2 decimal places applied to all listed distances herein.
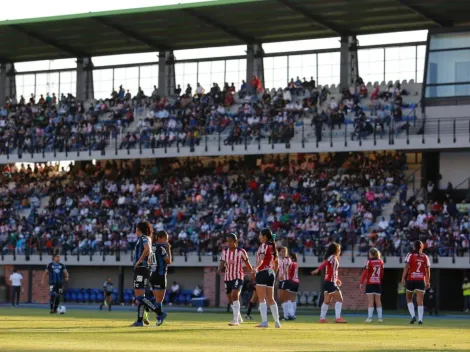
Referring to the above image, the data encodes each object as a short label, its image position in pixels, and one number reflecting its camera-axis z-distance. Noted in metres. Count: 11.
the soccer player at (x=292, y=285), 30.78
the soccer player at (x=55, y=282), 33.16
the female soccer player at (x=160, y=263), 23.11
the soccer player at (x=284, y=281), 30.70
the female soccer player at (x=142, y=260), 22.36
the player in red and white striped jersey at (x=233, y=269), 24.69
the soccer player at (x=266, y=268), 23.70
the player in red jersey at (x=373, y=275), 30.17
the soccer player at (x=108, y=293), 39.91
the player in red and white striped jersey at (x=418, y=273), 29.28
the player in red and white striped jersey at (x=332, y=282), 28.39
